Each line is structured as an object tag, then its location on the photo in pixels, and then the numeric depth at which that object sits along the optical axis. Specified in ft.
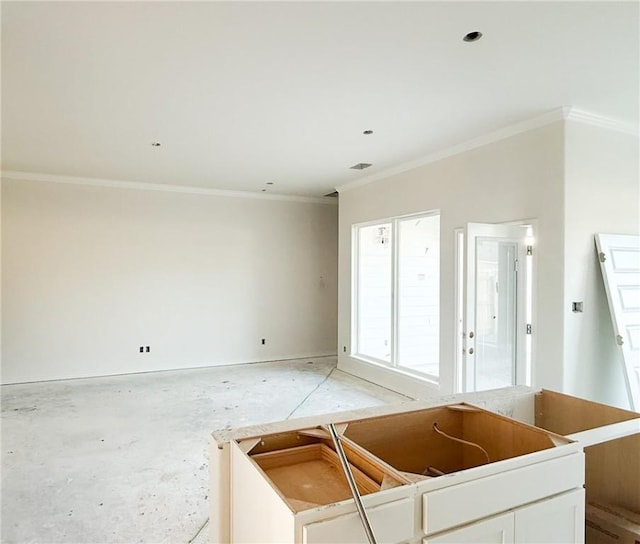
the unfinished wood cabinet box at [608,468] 6.06
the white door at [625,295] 11.97
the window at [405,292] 17.61
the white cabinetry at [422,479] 3.72
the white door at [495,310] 12.65
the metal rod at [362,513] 3.49
